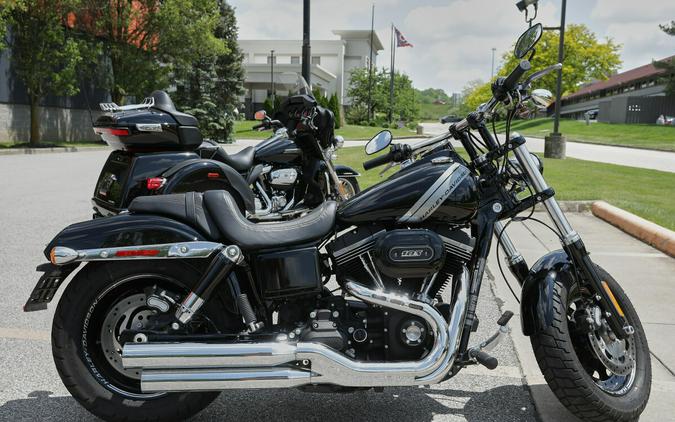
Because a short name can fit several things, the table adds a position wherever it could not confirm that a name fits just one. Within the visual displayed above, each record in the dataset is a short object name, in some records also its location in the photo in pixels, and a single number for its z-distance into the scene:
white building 62.94
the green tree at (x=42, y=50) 23.20
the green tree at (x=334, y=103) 39.22
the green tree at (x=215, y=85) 32.88
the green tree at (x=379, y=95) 62.66
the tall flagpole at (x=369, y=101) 56.20
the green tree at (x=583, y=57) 56.84
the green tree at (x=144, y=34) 27.53
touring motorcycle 5.54
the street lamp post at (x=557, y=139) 17.72
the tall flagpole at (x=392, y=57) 54.98
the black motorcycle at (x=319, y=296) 2.69
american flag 52.38
